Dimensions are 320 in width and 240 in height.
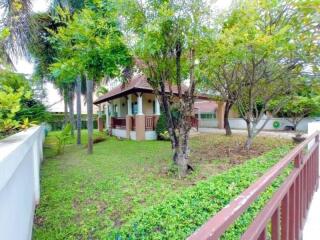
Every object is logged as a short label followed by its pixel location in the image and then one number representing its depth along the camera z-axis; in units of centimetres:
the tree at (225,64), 692
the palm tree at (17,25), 636
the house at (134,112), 1527
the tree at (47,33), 1140
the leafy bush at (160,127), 1531
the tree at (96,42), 607
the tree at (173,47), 572
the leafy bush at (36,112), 732
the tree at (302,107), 1153
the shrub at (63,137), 1172
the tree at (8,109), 285
